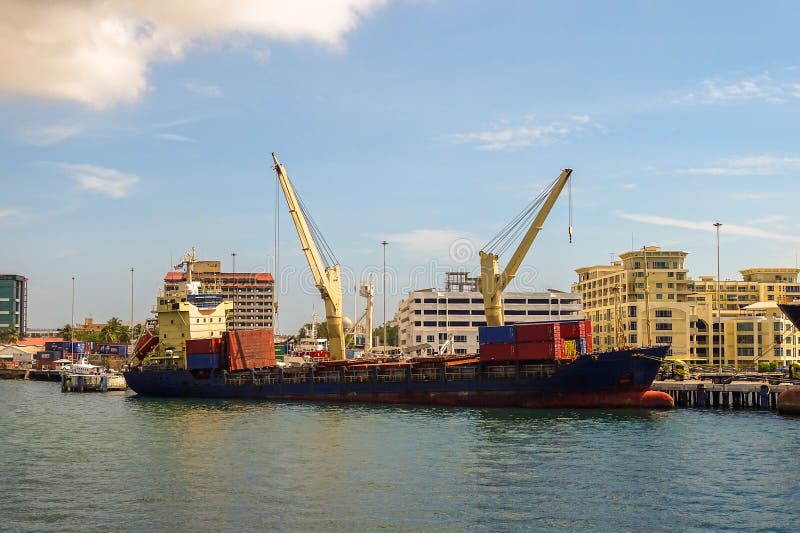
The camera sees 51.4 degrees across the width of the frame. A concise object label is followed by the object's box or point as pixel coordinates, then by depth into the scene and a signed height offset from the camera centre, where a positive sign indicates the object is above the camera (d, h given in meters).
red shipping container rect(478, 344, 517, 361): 72.75 -2.03
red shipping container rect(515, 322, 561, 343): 70.81 -0.28
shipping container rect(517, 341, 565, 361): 70.56 -1.89
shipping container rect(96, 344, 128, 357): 173.50 -3.92
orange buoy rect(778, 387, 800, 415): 67.50 -6.07
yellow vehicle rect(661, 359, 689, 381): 85.69 -4.45
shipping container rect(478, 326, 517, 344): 72.75 -0.53
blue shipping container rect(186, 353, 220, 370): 89.75 -3.28
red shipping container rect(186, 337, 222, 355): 89.69 -1.65
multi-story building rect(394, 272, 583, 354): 151.50 +3.08
